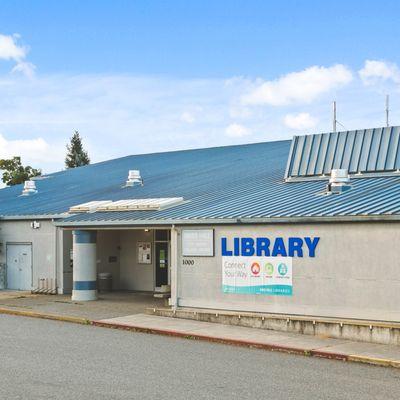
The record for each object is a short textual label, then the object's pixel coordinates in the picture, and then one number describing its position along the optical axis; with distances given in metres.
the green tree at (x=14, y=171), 75.69
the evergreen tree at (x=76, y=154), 103.69
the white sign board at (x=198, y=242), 19.47
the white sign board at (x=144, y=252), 28.00
